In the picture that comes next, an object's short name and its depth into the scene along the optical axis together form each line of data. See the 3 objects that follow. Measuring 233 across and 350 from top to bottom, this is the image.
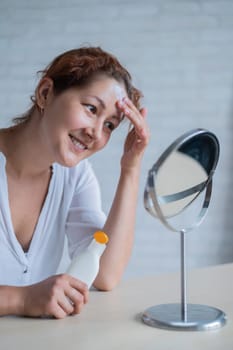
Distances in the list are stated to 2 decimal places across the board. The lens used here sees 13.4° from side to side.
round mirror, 1.41
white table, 1.37
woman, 1.72
